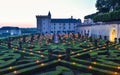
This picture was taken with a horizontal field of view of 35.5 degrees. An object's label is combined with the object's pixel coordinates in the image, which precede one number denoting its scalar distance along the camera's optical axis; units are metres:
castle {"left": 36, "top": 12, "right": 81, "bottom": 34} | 91.69
